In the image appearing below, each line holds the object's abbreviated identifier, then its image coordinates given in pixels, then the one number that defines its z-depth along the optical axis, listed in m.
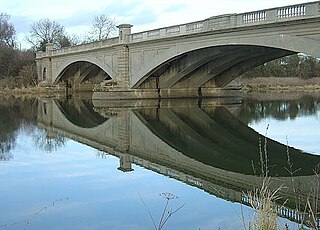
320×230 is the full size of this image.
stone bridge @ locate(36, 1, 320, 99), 20.46
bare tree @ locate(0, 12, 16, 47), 75.88
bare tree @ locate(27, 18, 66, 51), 70.25
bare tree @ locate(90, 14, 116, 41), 68.19
